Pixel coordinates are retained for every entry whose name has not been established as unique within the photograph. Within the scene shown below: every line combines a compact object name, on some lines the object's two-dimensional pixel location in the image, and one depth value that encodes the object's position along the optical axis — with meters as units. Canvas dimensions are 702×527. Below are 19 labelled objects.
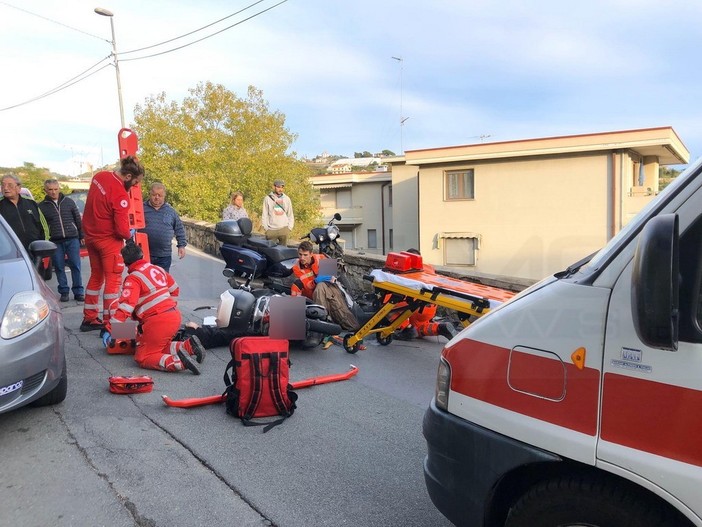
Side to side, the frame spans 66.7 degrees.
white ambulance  1.62
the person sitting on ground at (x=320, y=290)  6.27
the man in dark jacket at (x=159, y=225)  7.13
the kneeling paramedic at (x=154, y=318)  4.89
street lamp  22.06
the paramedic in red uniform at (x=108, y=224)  5.69
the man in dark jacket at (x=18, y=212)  7.00
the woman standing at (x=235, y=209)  10.61
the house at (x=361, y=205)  35.75
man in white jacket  9.92
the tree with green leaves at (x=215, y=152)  24.55
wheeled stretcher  4.93
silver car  3.28
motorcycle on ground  5.61
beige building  22.62
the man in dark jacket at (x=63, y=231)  7.63
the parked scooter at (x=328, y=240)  7.82
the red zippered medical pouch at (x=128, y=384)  4.34
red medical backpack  4.00
